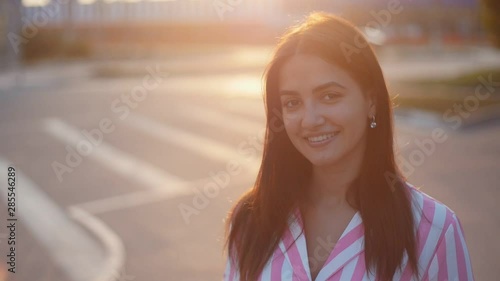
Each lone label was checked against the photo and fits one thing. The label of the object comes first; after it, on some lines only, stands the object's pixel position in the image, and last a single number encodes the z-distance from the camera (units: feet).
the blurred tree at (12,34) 82.09
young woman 7.93
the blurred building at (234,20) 166.91
